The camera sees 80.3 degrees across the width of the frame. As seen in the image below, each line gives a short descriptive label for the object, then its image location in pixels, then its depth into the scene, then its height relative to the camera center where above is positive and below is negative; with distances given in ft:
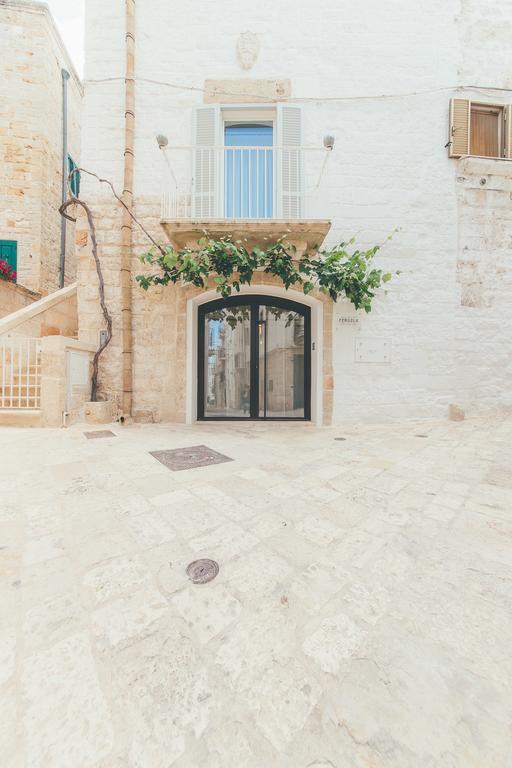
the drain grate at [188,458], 10.04 -2.75
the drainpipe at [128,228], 18.01 +9.12
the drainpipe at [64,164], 33.42 +24.13
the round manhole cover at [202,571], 4.55 -2.95
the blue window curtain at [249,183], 18.04 +11.89
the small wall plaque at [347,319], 18.56 +3.88
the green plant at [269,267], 15.62 +6.20
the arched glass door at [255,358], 21.36 +1.71
